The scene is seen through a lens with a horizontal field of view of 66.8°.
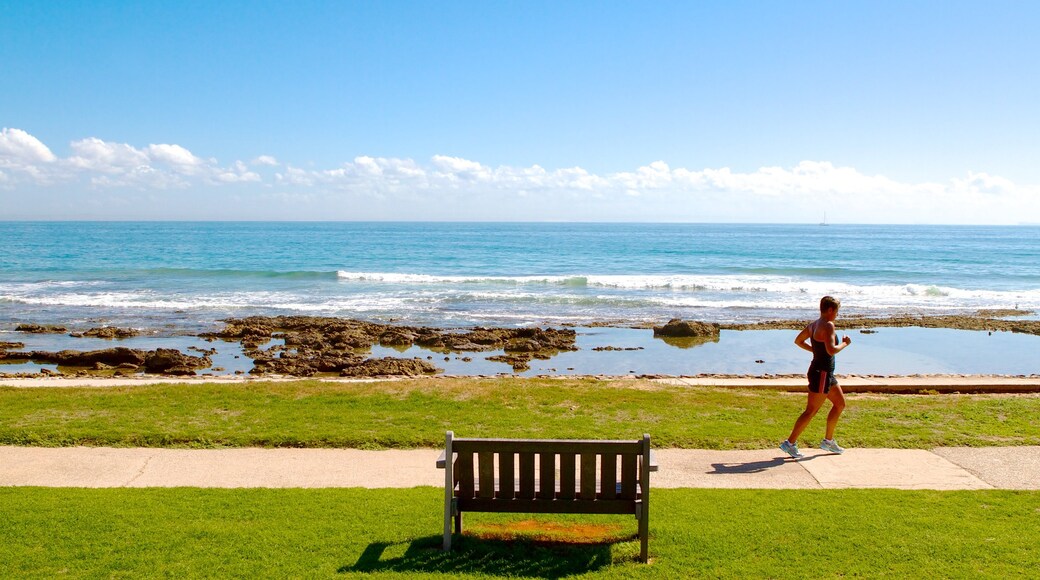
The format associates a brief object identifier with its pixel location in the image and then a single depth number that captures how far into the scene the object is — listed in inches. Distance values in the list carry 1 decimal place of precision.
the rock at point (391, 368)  658.2
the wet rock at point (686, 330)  909.8
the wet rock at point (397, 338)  868.0
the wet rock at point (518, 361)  715.6
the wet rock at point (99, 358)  718.9
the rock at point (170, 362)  687.1
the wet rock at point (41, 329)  954.4
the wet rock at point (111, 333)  925.2
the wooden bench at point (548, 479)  216.8
